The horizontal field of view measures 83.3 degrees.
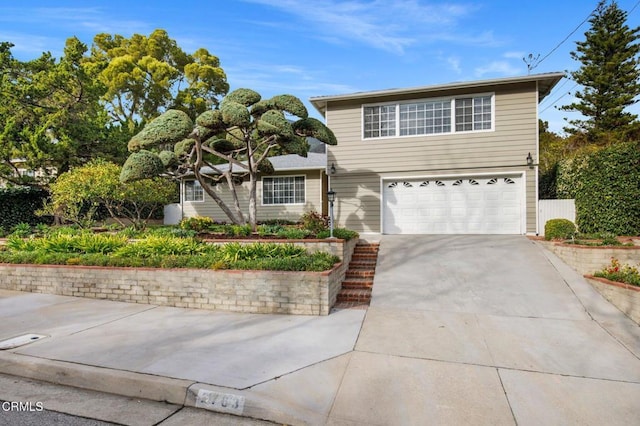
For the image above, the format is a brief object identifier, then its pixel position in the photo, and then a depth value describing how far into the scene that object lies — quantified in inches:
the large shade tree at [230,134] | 377.4
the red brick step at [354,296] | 269.9
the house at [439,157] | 446.9
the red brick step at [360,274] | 315.3
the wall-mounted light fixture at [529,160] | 437.3
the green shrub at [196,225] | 454.0
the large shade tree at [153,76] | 931.3
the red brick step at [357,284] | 294.2
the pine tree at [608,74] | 787.4
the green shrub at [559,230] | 360.8
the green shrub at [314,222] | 417.5
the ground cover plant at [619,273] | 238.5
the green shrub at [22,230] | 477.0
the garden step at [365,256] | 363.1
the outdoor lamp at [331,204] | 351.7
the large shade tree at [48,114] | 528.7
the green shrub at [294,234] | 370.8
